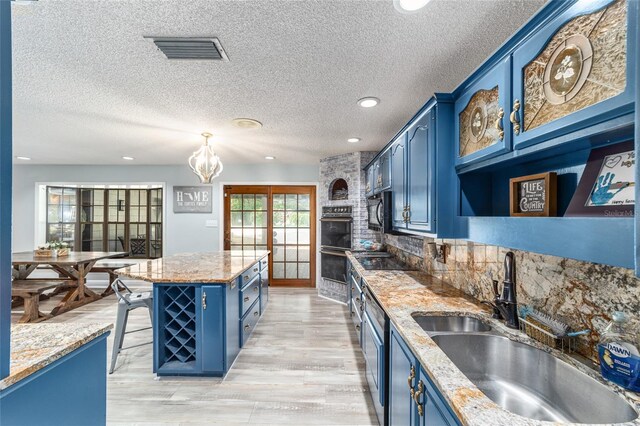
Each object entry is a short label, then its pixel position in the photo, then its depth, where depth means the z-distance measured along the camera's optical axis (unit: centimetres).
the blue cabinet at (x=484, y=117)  121
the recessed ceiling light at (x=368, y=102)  237
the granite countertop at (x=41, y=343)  84
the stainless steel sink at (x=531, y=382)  92
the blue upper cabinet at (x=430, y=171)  172
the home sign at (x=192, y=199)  544
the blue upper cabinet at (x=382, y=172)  296
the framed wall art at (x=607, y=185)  92
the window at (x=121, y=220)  661
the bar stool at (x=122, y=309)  257
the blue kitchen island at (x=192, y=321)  236
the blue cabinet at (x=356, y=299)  267
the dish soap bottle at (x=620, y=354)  86
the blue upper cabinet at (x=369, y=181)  381
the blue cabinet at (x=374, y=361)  177
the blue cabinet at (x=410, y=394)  98
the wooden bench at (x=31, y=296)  359
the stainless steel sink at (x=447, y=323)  154
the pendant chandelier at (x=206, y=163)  344
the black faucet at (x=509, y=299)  139
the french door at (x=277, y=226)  552
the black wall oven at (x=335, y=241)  458
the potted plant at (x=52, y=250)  432
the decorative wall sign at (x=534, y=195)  117
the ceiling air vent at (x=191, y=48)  156
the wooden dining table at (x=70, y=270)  401
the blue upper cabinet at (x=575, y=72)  73
